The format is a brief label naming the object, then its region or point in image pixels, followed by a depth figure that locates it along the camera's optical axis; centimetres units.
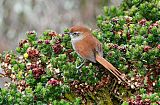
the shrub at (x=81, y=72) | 843
